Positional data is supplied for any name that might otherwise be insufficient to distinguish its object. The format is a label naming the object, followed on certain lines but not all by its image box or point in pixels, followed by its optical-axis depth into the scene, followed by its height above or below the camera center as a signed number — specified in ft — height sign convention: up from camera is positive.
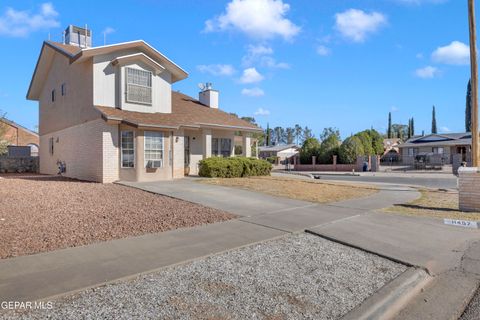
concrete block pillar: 32.58 -2.74
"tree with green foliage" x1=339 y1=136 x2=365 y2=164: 141.28 +4.40
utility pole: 35.65 +8.77
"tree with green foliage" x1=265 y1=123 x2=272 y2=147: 296.88 +20.22
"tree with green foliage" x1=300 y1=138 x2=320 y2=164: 157.58 +4.99
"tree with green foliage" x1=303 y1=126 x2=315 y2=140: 369.46 +31.28
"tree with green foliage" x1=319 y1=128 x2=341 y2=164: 149.11 +5.46
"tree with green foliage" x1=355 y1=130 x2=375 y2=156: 151.64 +8.31
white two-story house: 52.85 +7.72
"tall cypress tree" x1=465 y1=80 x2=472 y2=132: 208.64 +27.89
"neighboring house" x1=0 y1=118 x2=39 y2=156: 131.44 +10.13
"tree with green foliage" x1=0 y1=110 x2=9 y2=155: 75.61 +5.83
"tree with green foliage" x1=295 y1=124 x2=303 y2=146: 391.24 +34.15
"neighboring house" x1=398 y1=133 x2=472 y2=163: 161.99 +7.65
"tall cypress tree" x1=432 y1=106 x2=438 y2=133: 252.42 +27.29
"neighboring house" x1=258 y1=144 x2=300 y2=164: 252.83 +7.68
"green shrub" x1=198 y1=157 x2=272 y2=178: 60.59 -1.06
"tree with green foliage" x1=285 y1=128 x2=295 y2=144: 400.67 +30.51
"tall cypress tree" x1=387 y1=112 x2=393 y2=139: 263.29 +27.27
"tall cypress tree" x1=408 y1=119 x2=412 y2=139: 271.28 +27.59
